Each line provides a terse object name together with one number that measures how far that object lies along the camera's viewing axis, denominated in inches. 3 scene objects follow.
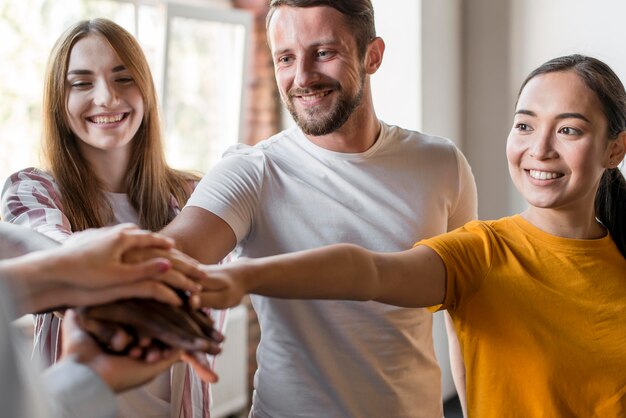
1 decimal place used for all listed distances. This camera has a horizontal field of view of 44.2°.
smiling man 69.0
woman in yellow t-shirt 58.4
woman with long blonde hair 77.7
